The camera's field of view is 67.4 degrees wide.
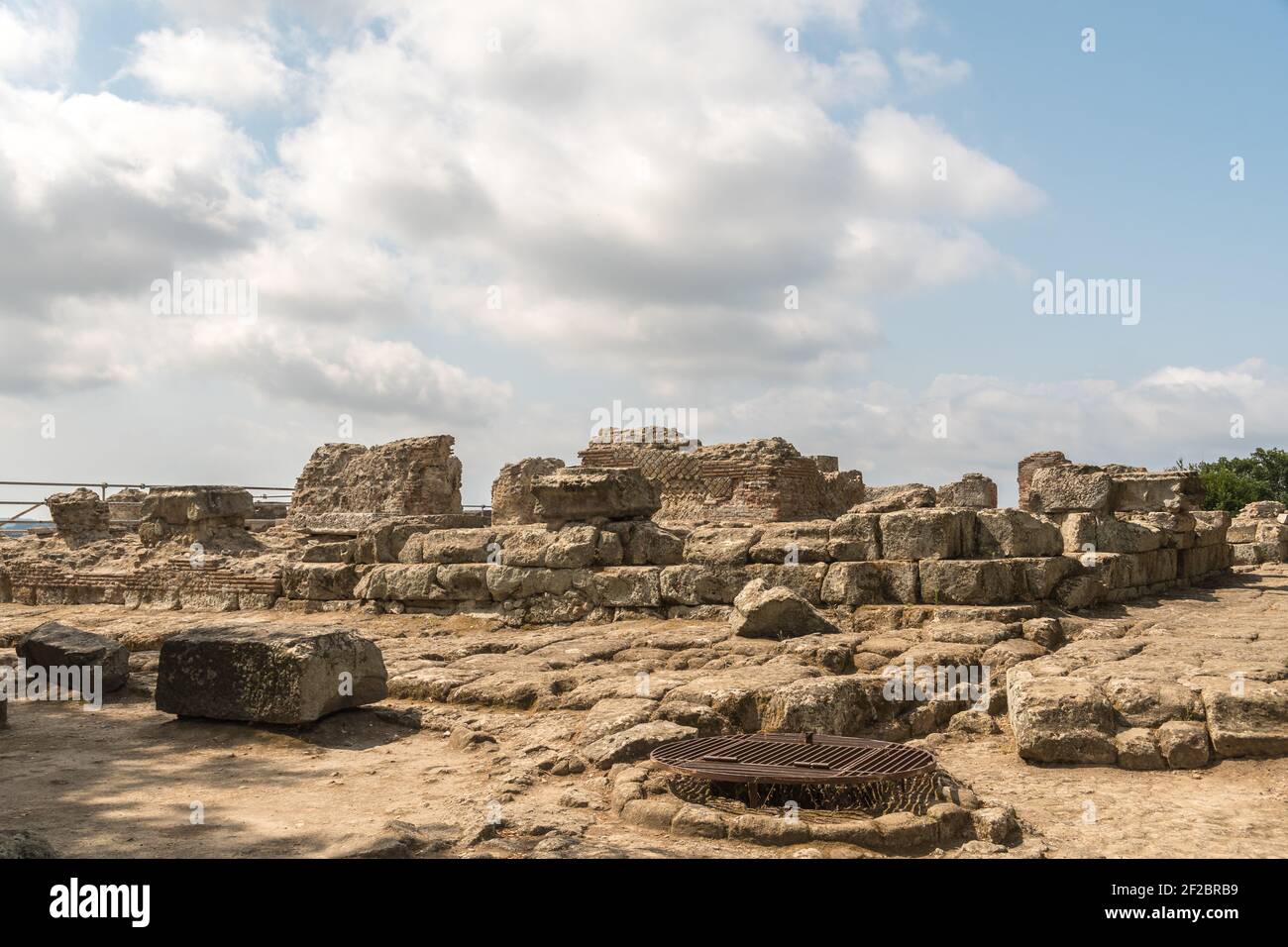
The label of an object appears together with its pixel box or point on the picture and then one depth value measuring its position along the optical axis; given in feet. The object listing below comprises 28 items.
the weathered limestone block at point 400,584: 34.06
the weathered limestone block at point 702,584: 30.22
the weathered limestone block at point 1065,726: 18.56
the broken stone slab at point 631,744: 18.25
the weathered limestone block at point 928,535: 28.86
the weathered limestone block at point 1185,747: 17.99
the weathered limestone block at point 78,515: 45.70
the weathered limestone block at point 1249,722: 17.93
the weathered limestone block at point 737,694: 20.30
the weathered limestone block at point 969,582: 27.78
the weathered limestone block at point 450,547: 33.65
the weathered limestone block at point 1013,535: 29.48
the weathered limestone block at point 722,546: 31.01
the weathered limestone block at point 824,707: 19.80
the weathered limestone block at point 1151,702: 18.93
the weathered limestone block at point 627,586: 30.86
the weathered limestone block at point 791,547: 30.63
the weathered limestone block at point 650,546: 31.71
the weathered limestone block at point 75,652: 25.20
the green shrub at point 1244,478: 116.88
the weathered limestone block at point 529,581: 31.76
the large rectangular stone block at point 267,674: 20.92
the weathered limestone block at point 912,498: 40.76
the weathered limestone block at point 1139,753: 18.12
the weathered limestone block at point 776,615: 26.04
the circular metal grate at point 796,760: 15.39
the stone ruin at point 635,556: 29.12
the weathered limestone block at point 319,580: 36.24
